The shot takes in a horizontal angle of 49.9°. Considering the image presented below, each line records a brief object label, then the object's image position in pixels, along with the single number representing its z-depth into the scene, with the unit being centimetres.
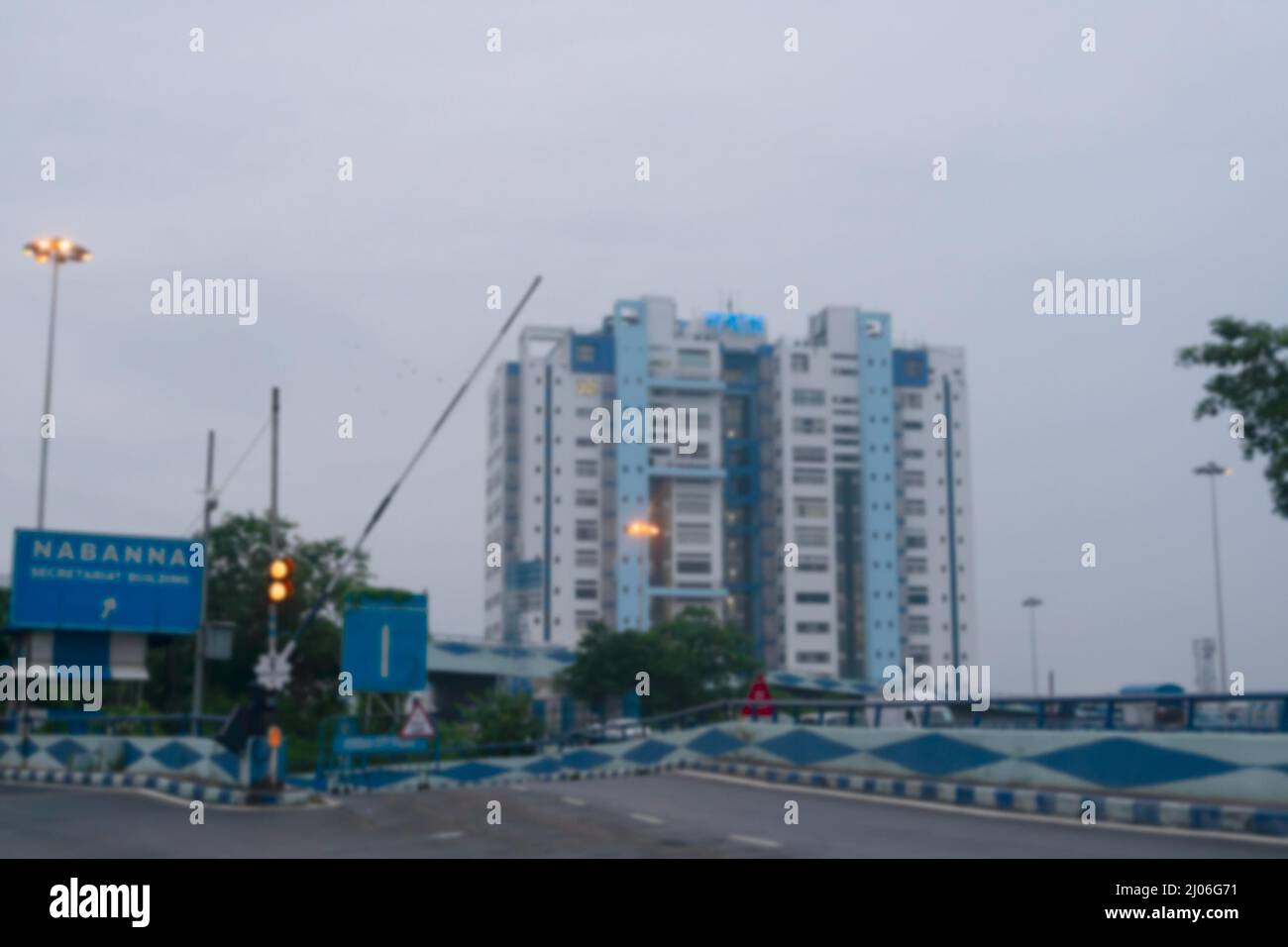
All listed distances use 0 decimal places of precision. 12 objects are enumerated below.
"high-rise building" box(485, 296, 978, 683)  10200
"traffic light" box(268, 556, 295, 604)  2022
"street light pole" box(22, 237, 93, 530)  3781
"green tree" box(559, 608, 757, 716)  6893
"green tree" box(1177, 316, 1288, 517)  2547
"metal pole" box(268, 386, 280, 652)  2120
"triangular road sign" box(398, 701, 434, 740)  2591
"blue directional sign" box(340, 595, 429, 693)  2388
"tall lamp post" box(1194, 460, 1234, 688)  6009
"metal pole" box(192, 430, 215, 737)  3672
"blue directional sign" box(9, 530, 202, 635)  3428
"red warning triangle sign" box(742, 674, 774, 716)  2634
